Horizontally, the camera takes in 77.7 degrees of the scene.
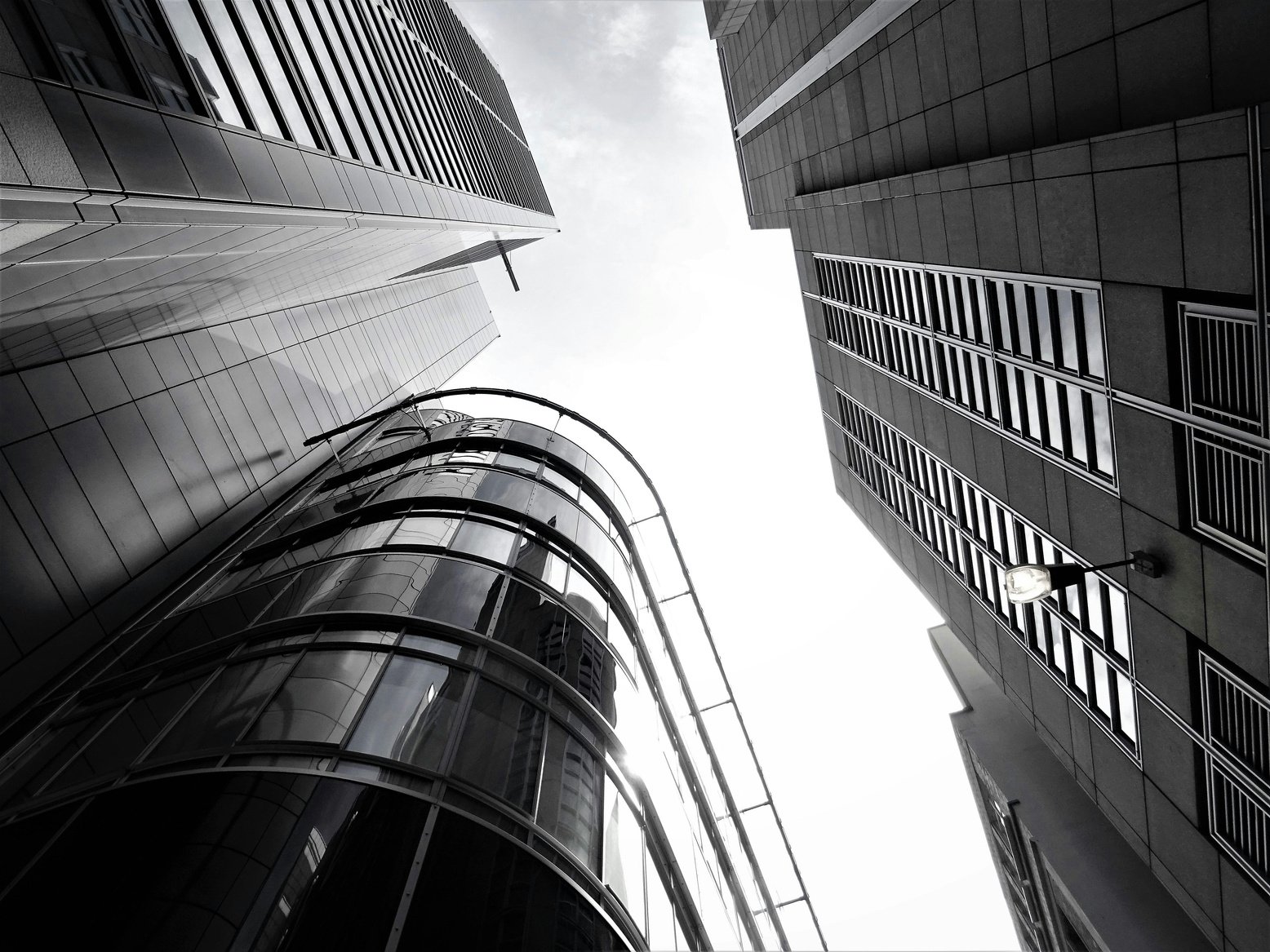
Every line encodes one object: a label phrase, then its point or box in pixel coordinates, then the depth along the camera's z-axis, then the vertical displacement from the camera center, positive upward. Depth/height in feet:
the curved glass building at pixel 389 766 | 26.37 -16.79
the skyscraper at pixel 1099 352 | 36.86 -15.48
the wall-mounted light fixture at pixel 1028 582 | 35.83 -20.19
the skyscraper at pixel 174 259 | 30.76 +4.97
